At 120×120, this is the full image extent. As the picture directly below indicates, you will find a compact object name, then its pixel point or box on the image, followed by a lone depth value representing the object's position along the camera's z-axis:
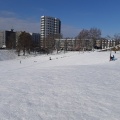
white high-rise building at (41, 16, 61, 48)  87.07
